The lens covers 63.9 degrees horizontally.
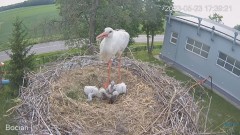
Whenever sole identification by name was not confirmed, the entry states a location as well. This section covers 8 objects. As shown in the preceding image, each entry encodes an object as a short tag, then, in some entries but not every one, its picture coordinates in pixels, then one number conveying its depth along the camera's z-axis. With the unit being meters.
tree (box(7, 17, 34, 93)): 5.64
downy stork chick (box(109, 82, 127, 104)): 3.80
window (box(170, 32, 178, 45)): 8.11
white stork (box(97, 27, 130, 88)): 3.70
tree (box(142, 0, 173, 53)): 7.57
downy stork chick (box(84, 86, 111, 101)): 3.78
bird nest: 3.24
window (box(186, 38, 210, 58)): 7.25
